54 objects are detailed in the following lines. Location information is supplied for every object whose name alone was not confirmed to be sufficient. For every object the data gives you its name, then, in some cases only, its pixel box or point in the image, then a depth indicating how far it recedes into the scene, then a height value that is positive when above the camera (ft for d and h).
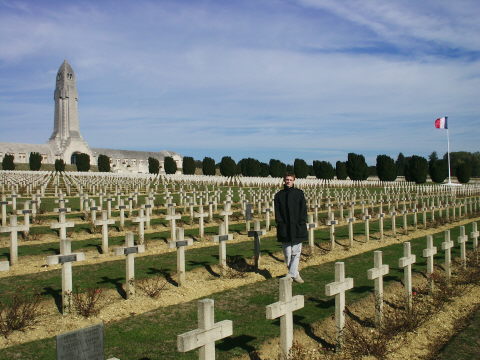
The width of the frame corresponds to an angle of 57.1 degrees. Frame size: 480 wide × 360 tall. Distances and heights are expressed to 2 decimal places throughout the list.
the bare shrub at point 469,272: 26.61 -6.16
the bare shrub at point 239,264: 29.71 -5.90
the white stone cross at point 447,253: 27.27 -4.83
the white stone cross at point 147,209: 44.82 -2.80
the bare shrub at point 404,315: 18.74 -6.45
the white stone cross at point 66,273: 20.24 -4.20
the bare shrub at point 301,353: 14.61 -5.97
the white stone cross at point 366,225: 41.63 -4.59
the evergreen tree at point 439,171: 166.81 +1.85
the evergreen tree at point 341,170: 173.17 +3.19
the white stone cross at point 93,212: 41.81 -2.70
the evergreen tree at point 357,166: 166.20 +4.28
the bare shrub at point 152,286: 23.29 -5.76
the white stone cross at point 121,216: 43.37 -3.27
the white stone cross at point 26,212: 35.51 -2.19
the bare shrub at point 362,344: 16.42 -6.36
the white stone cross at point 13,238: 28.02 -3.37
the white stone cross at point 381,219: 43.16 -4.14
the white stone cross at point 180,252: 25.27 -4.05
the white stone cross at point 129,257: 22.66 -3.88
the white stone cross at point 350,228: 39.11 -4.47
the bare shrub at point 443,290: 23.02 -6.36
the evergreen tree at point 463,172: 161.07 +1.26
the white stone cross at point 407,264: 21.52 -4.31
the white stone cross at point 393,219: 45.41 -4.41
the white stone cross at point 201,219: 39.22 -3.41
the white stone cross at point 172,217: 36.56 -2.95
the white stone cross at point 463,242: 29.73 -4.53
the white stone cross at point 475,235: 33.22 -4.54
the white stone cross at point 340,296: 16.88 -4.63
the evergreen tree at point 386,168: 162.09 +3.44
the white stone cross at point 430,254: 24.48 -4.37
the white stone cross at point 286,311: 14.35 -4.32
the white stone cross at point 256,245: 29.35 -4.33
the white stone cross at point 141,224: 35.24 -3.43
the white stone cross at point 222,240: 28.09 -3.84
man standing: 23.18 -1.95
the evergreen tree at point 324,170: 172.04 +3.33
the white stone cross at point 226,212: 40.01 -2.85
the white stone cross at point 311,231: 34.53 -4.22
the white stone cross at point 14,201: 47.38 -1.67
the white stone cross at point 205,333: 11.33 -4.01
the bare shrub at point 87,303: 20.21 -5.60
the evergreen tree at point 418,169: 157.79 +2.74
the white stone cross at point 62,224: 30.32 -2.77
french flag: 130.41 +15.75
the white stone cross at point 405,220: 48.41 -4.79
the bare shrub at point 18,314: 18.07 -5.54
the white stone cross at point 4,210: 41.21 -2.33
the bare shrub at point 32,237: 37.17 -4.39
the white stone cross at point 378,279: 18.97 -4.54
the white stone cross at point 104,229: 31.71 -3.36
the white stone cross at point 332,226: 36.65 -4.03
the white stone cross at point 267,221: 46.24 -4.35
